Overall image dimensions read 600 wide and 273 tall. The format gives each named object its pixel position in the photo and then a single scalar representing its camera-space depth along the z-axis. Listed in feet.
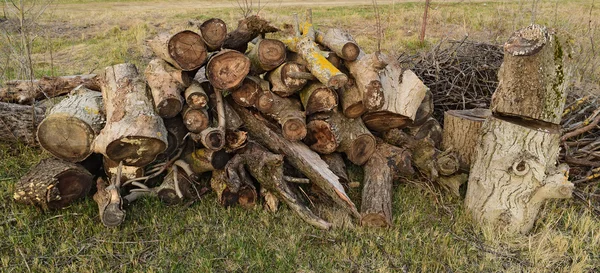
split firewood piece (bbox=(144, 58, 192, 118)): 12.95
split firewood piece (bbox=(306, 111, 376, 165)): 14.26
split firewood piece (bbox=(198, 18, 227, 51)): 13.05
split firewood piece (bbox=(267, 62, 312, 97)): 13.71
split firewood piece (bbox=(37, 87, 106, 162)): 13.07
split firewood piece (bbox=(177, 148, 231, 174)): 13.58
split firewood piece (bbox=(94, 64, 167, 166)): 12.05
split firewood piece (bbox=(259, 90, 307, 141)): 13.39
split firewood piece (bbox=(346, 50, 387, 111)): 13.47
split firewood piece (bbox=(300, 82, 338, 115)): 13.82
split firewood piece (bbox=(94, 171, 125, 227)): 12.13
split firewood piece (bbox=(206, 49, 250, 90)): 12.94
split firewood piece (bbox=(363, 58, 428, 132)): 14.57
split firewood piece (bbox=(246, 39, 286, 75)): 13.66
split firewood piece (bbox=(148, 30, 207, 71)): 12.84
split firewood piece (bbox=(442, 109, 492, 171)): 14.33
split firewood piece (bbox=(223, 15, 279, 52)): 14.02
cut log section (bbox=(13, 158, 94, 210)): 12.58
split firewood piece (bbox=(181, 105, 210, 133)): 13.21
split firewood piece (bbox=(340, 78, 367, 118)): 14.10
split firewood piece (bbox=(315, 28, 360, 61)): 14.39
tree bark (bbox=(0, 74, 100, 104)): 17.46
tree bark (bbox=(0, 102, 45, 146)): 16.31
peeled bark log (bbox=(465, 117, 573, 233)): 11.66
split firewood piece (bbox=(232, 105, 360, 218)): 12.97
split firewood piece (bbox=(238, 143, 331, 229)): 12.94
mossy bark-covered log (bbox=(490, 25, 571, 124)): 10.66
